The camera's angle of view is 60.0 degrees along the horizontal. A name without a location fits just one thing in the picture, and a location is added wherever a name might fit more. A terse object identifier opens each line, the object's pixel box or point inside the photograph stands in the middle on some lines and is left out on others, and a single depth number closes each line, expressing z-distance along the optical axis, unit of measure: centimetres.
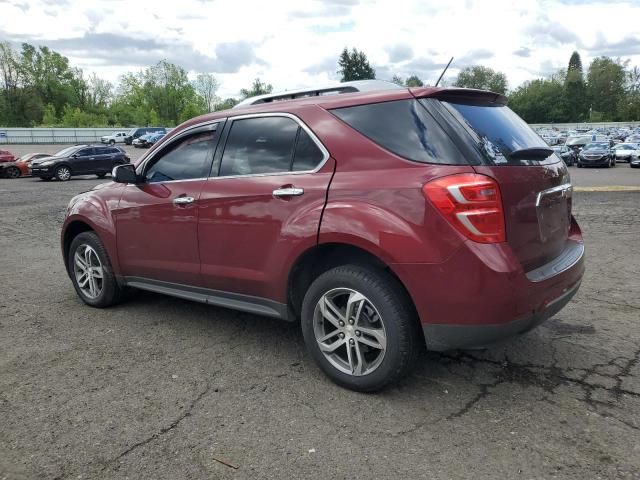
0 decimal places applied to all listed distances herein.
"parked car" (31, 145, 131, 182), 2534
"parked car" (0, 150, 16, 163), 2731
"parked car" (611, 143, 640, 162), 3465
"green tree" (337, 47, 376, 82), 10088
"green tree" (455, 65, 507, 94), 14112
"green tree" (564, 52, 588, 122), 12312
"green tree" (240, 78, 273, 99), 10512
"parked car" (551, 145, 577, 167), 3356
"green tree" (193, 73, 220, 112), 10288
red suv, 296
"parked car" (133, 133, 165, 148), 5356
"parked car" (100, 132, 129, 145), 6003
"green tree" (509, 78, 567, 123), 12581
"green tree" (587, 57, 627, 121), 11975
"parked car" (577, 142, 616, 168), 3231
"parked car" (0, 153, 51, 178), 2702
